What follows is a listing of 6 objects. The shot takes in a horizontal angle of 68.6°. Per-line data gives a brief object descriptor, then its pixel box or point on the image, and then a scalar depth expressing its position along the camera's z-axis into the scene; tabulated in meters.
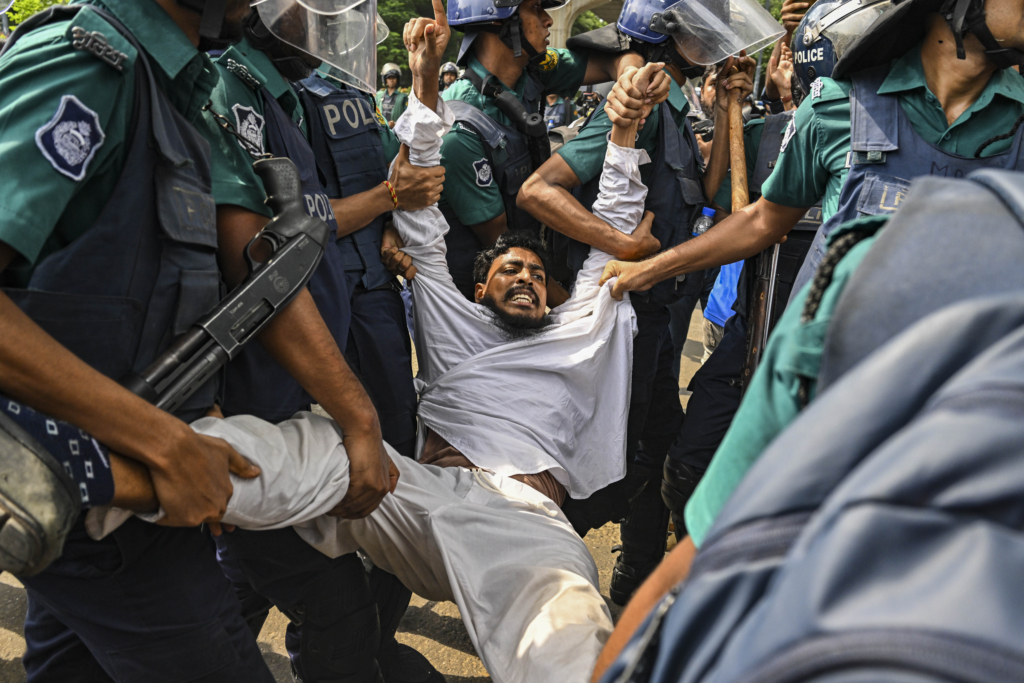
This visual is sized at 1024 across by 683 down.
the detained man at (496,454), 1.59
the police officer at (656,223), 2.83
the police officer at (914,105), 1.95
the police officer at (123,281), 1.19
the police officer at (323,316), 1.75
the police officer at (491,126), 2.92
